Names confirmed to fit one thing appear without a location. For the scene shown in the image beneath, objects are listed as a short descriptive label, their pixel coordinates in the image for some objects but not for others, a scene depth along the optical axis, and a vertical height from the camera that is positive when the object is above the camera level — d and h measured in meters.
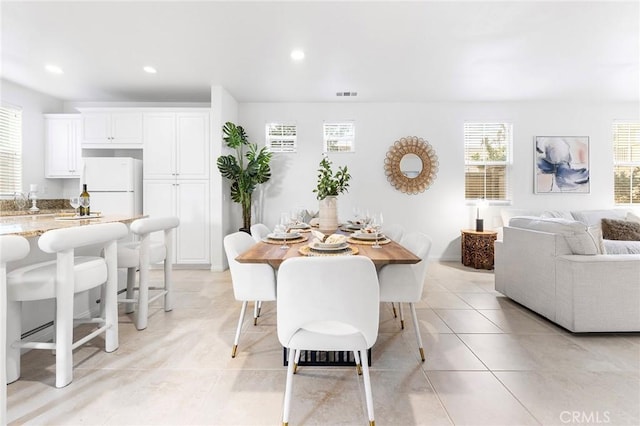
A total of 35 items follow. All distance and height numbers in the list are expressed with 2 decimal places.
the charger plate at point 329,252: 1.75 -0.25
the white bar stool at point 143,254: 2.46 -0.38
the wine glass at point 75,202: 2.66 +0.09
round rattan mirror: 5.18 +0.85
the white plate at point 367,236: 2.22 -0.19
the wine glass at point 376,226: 2.04 -0.12
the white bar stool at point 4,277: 1.35 -0.31
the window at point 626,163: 5.19 +0.87
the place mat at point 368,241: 2.14 -0.22
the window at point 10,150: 4.16 +0.89
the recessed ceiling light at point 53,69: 3.72 +1.85
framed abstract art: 5.14 +0.83
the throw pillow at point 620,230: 4.08 -0.25
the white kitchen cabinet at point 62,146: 4.67 +1.04
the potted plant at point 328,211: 2.84 +0.01
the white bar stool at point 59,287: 1.67 -0.44
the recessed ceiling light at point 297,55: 3.30 +1.82
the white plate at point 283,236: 2.18 -0.19
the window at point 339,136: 5.25 +1.36
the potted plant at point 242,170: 4.48 +0.66
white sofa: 2.32 -0.56
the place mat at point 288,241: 2.20 -0.22
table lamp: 4.83 -0.02
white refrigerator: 4.27 +0.42
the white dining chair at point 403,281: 1.94 -0.46
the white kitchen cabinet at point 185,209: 4.46 +0.04
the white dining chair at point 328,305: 1.25 -0.41
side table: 4.57 -0.57
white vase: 2.89 -0.04
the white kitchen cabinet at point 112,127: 4.43 +1.28
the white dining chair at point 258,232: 2.66 -0.19
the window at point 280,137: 5.24 +1.34
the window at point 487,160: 5.25 +0.93
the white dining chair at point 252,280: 1.95 -0.46
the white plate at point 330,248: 1.82 -0.22
